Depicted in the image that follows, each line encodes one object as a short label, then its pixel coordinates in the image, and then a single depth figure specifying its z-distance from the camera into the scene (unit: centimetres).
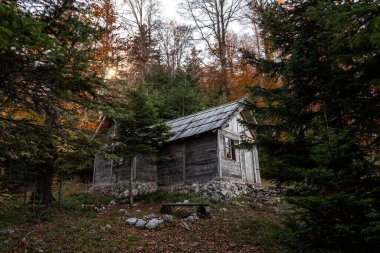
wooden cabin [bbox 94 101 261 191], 1569
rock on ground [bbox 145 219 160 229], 998
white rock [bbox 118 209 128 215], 1272
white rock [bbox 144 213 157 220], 1094
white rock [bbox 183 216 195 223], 1043
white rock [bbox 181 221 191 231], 960
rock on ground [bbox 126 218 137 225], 1066
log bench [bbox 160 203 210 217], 1106
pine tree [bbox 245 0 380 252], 439
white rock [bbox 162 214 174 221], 1064
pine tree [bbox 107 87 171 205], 1438
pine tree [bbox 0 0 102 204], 482
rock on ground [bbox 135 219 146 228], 1022
